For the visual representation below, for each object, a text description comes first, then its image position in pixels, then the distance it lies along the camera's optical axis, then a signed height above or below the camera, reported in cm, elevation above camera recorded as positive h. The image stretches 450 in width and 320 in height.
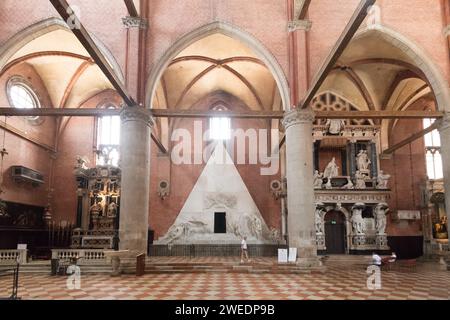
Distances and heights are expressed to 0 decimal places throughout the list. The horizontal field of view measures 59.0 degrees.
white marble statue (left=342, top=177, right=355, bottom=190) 2447 +206
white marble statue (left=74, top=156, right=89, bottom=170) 2491 +353
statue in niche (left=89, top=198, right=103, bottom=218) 2448 +64
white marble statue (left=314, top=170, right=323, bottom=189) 2462 +241
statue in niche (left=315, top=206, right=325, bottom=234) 2388 +1
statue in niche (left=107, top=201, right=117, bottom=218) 2448 +52
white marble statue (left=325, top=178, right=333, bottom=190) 2445 +208
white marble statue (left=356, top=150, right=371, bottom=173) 2528 +361
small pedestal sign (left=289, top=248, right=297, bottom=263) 1673 -151
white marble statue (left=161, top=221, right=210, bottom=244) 2452 -66
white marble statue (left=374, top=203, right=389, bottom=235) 2395 +6
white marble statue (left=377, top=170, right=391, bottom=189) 2459 +240
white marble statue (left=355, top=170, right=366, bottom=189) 2459 +241
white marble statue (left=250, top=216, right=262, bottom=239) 2508 -49
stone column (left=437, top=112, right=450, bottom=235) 1822 +318
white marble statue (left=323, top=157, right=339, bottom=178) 2502 +306
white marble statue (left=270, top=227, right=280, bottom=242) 2492 -99
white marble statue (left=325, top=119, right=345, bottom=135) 2544 +595
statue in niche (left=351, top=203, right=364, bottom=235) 2411 -6
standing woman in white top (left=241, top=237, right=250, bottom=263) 1782 -114
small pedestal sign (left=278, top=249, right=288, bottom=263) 1684 -154
